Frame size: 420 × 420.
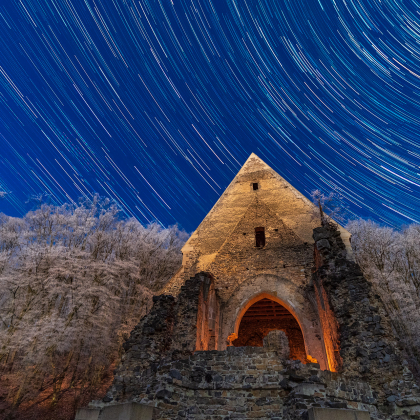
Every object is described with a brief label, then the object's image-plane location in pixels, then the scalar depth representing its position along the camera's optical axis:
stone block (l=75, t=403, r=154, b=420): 5.53
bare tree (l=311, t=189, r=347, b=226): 14.92
